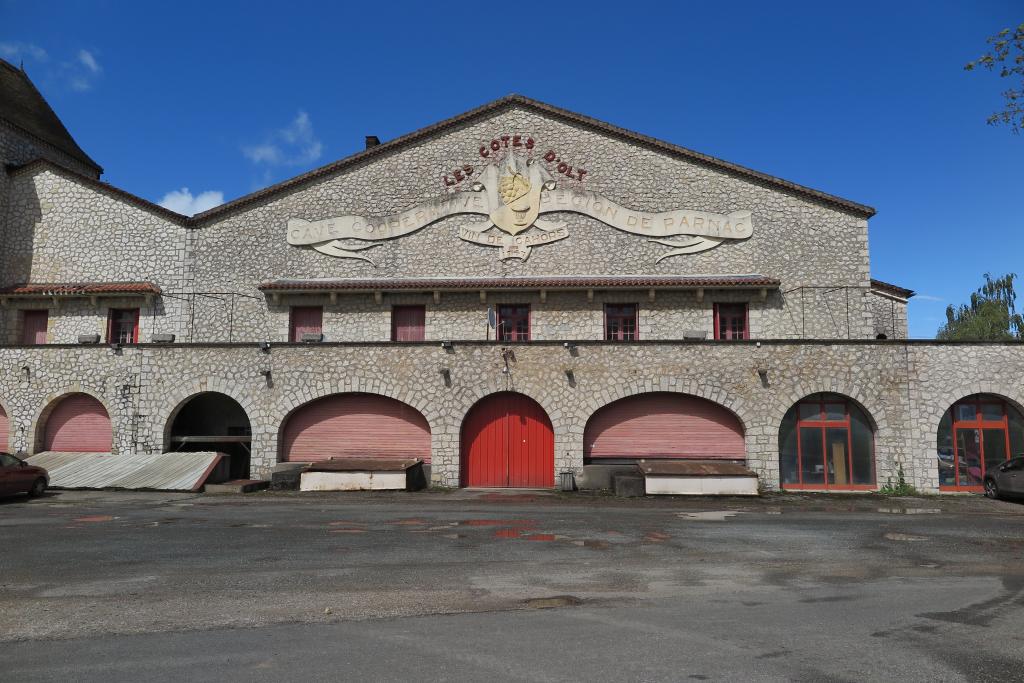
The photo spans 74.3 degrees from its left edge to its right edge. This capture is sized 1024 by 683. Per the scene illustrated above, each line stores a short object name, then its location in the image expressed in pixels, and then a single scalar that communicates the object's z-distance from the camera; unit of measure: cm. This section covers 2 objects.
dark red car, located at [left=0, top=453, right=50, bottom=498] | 1605
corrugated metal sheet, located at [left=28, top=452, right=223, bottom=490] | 1806
